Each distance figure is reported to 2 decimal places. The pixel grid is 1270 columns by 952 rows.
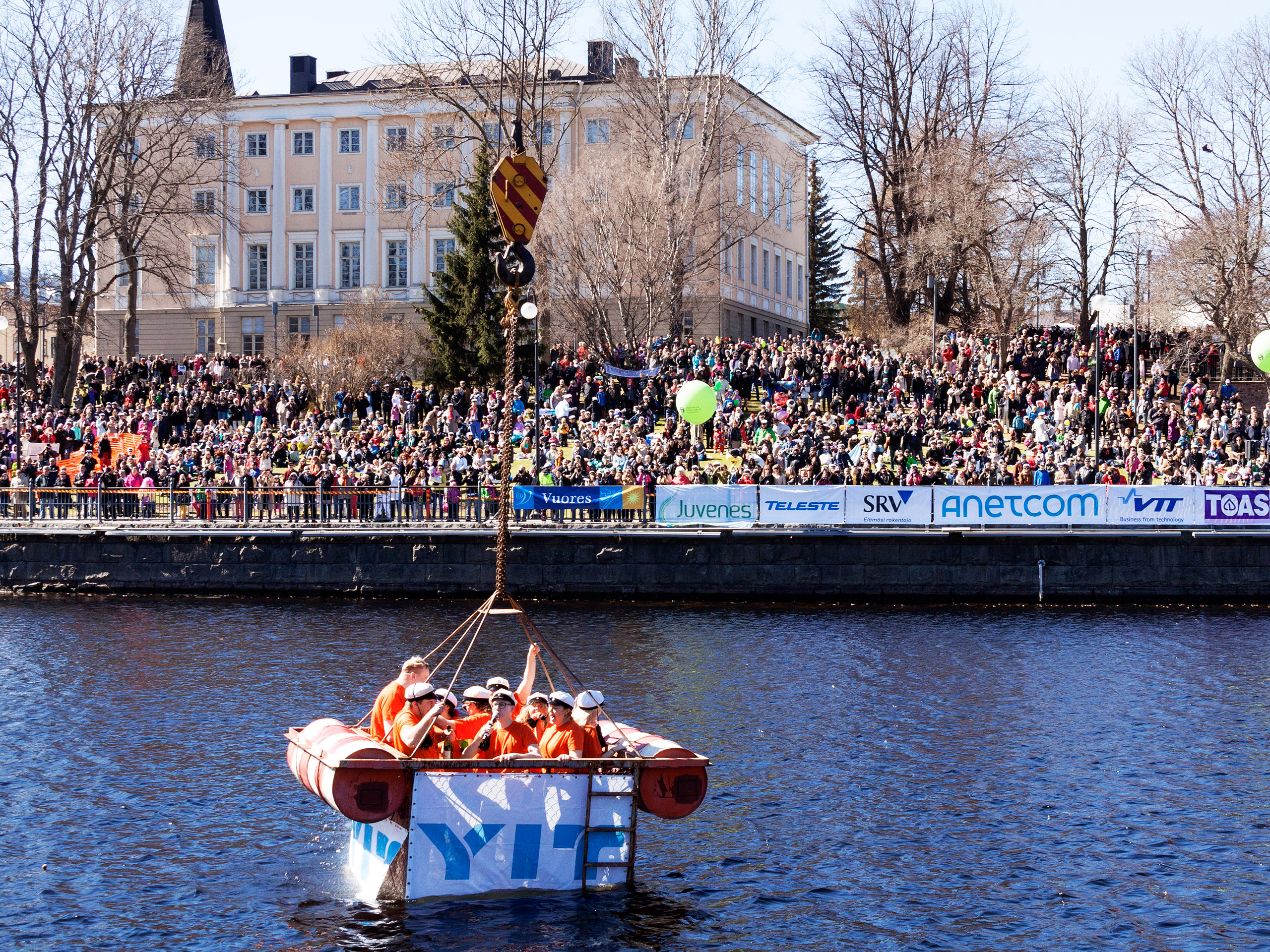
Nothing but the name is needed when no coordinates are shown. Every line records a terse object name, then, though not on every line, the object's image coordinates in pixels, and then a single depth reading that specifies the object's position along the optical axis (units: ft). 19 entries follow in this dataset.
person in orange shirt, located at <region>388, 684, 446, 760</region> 45.91
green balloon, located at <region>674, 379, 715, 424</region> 129.70
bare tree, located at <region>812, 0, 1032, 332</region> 203.31
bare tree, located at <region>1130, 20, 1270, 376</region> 163.12
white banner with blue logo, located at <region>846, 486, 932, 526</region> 118.21
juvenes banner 119.85
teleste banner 118.52
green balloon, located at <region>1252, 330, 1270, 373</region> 112.78
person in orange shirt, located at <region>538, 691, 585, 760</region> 46.88
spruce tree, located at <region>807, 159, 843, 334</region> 311.88
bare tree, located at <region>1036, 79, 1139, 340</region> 180.86
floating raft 45.03
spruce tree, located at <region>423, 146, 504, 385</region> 178.19
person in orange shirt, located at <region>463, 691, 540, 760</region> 47.26
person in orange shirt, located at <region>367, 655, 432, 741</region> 49.44
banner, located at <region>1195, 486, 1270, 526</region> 116.47
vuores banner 121.29
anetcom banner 117.19
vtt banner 116.47
